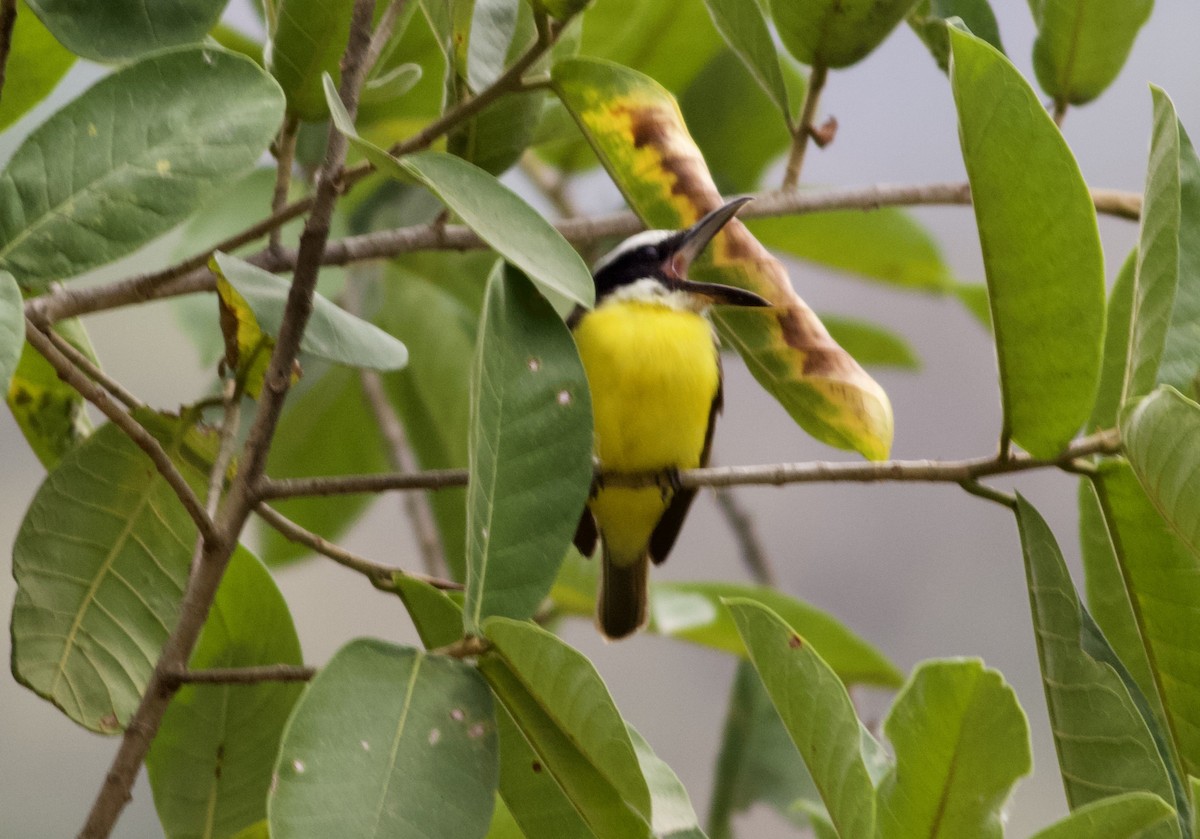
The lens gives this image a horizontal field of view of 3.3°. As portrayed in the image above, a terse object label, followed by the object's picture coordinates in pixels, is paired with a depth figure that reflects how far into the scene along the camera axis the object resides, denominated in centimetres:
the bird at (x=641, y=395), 986
